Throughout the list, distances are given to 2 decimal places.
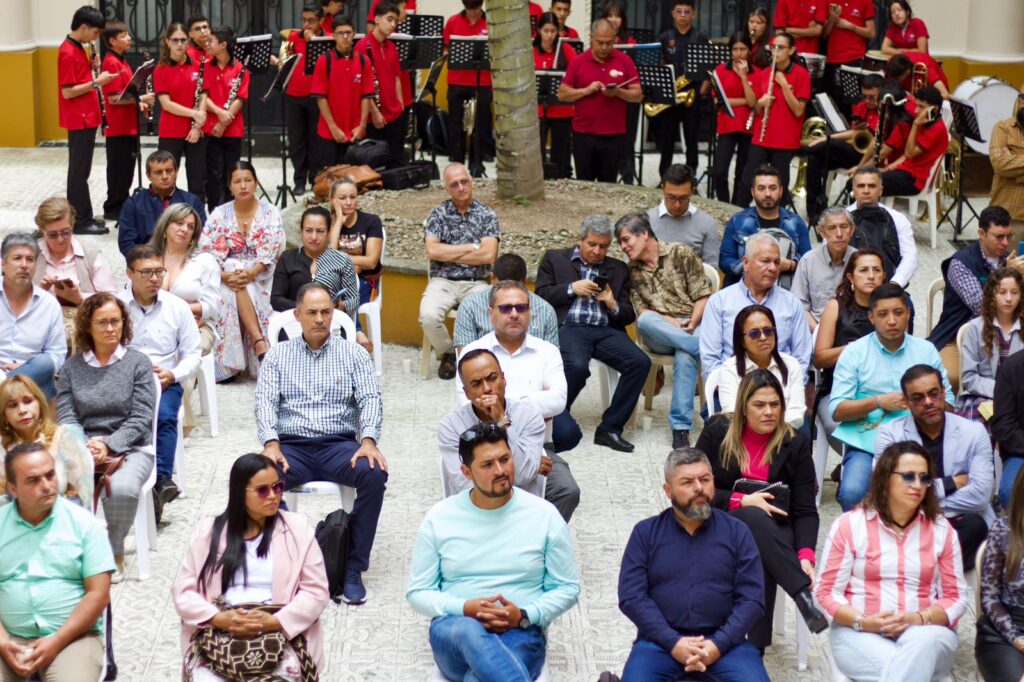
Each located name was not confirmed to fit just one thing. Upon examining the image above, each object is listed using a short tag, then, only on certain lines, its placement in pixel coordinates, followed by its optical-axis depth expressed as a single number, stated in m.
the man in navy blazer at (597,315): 8.75
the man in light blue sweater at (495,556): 5.66
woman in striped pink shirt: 5.73
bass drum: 13.51
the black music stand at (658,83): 13.19
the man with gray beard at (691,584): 5.59
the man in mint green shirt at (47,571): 5.57
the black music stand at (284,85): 13.58
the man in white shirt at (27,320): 7.88
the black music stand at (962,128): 12.89
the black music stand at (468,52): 13.98
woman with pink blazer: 5.52
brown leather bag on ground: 12.15
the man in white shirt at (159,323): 8.05
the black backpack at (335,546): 6.80
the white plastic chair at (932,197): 12.70
